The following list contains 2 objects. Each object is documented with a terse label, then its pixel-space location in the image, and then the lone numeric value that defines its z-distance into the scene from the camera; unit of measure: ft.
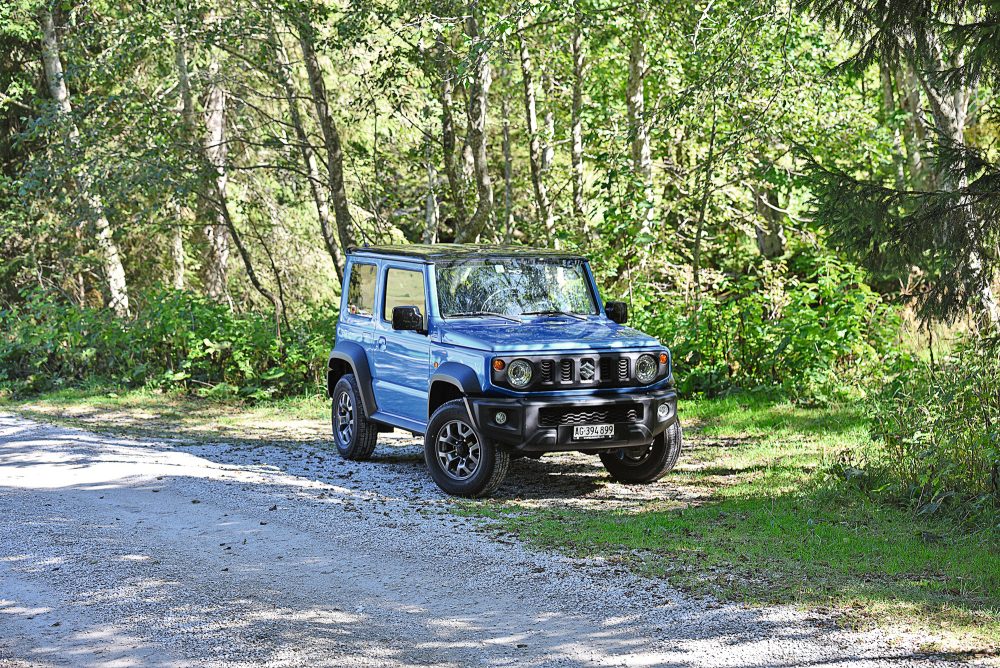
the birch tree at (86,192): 59.31
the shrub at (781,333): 44.83
